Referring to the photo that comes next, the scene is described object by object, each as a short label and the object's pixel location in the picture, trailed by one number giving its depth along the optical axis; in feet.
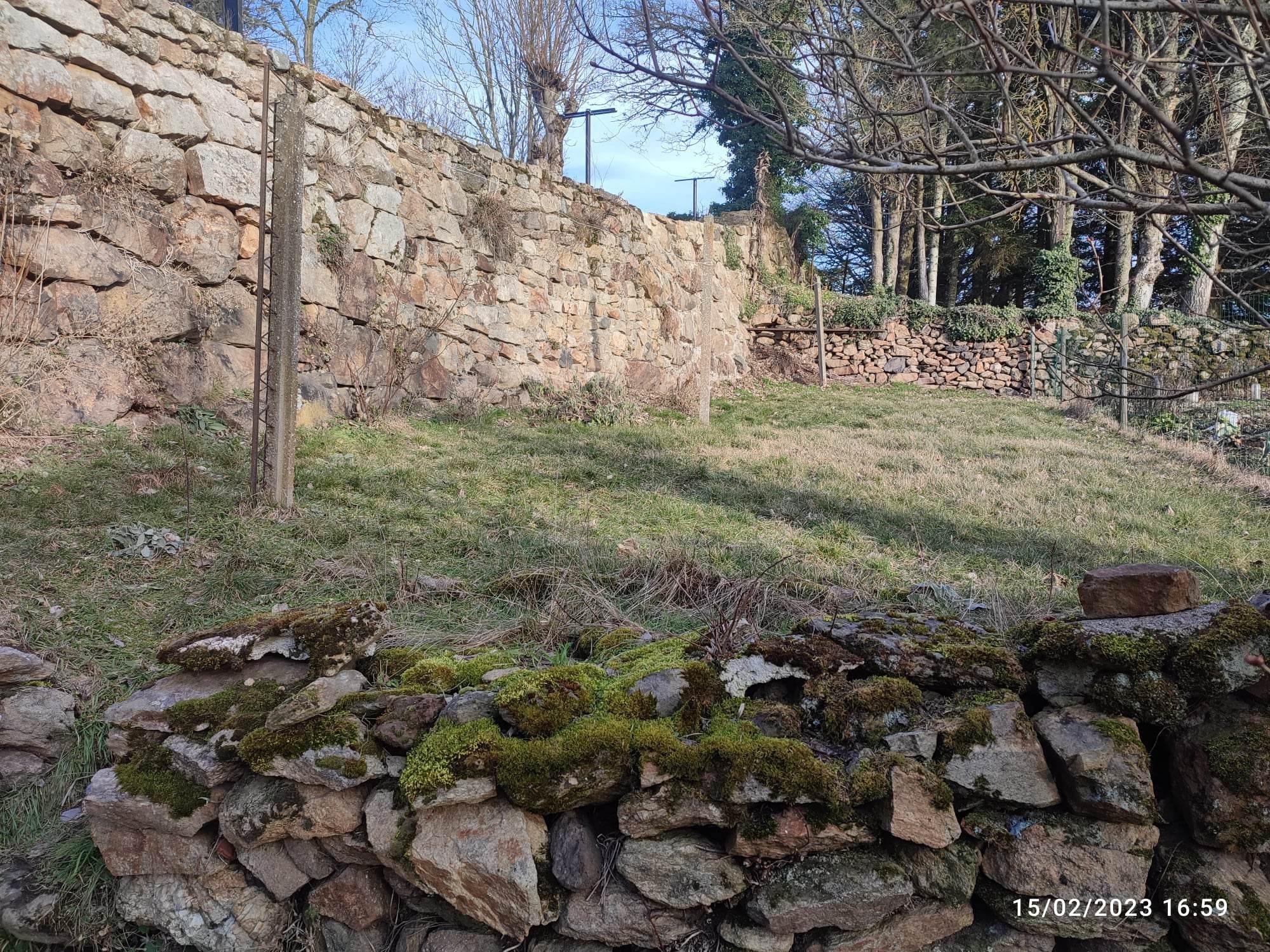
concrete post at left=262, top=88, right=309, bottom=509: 15.56
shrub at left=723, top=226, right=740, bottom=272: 53.57
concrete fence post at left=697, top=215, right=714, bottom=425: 35.29
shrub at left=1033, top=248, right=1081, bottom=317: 58.80
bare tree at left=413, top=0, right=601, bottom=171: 46.73
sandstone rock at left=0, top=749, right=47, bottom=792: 8.82
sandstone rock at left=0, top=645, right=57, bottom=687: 9.32
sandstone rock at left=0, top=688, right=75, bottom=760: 8.94
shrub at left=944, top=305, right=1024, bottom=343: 58.03
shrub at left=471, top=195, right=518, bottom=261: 30.63
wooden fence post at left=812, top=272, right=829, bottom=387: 56.54
